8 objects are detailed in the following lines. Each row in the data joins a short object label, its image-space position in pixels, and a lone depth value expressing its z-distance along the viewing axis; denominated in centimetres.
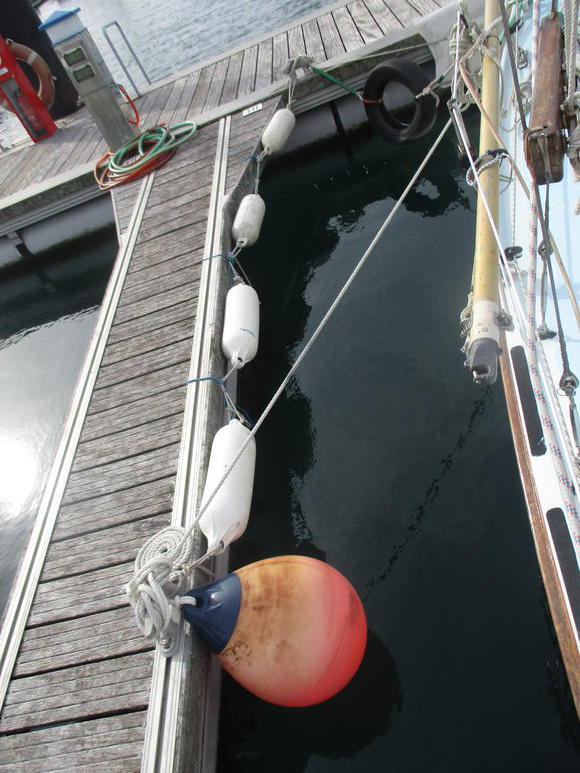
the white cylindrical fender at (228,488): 395
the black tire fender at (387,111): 759
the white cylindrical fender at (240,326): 536
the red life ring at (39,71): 1064
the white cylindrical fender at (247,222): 667
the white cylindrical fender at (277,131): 786
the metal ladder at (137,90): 1122
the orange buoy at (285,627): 332
